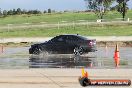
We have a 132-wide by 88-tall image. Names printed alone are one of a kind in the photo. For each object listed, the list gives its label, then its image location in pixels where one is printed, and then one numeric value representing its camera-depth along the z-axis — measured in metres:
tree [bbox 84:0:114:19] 81.06
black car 31.00
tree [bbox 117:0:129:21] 79.44
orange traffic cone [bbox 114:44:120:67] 25.88
